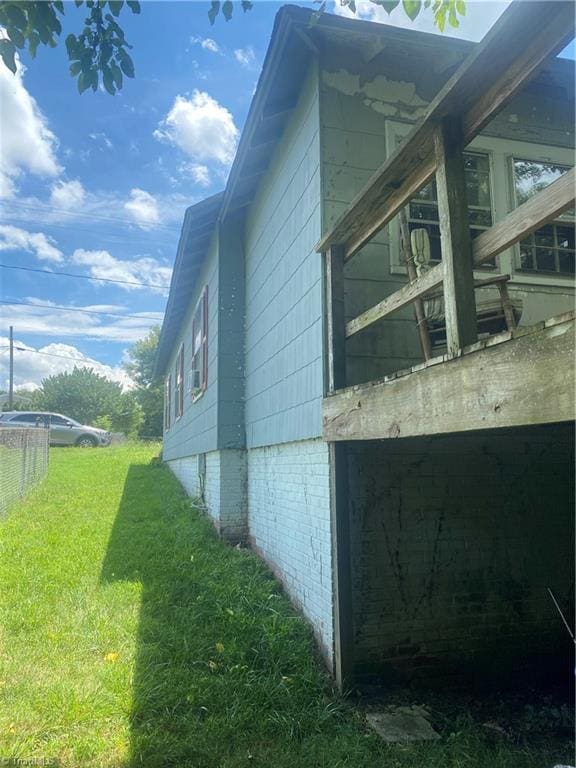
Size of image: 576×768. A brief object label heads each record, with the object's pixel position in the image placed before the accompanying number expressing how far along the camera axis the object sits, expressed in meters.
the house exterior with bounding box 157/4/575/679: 3.72
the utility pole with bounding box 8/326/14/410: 32.41
